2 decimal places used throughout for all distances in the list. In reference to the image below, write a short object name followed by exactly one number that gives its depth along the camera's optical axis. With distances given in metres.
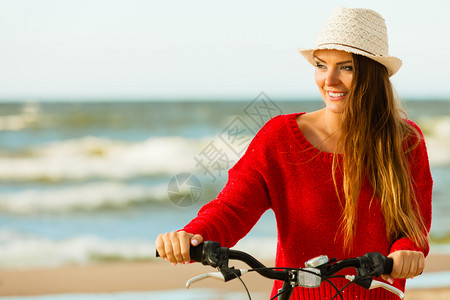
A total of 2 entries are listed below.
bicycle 6.02
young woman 6.44
